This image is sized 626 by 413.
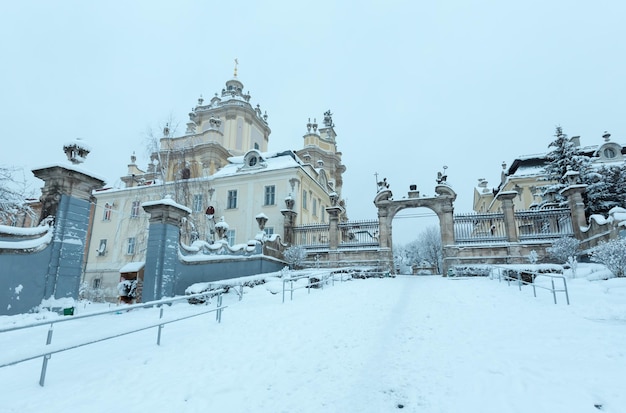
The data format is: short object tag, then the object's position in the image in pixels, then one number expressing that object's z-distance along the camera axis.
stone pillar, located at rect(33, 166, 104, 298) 8.68
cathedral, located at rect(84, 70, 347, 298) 27.17
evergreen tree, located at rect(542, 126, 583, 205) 21.45
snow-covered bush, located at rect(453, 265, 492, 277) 18.69
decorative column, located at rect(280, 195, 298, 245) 23.70
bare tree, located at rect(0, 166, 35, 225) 10.41
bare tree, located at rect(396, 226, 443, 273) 60.88
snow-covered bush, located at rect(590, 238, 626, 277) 10.07
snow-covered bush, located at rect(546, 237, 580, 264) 17.31
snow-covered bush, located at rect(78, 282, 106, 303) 26.17
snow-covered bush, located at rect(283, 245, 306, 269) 22.05
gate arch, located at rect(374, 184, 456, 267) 21.52
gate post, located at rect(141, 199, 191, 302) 11.12
